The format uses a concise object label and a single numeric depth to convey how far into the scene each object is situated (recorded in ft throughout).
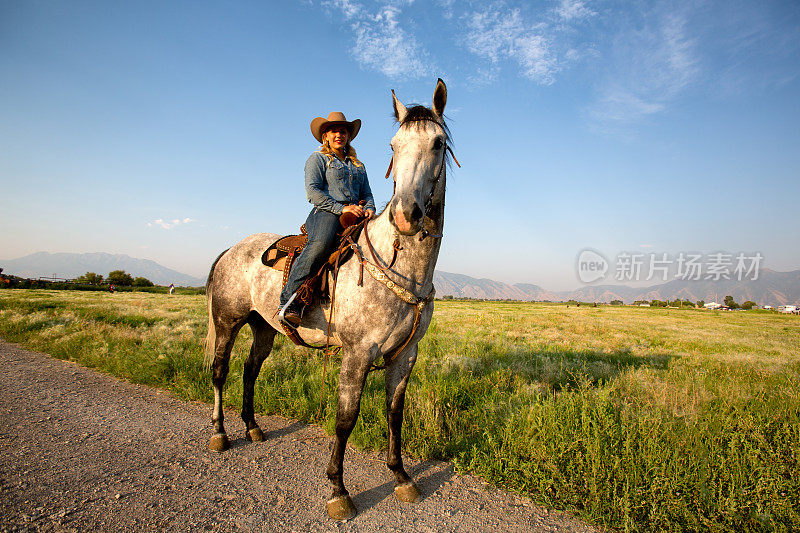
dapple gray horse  9.44
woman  12.07
